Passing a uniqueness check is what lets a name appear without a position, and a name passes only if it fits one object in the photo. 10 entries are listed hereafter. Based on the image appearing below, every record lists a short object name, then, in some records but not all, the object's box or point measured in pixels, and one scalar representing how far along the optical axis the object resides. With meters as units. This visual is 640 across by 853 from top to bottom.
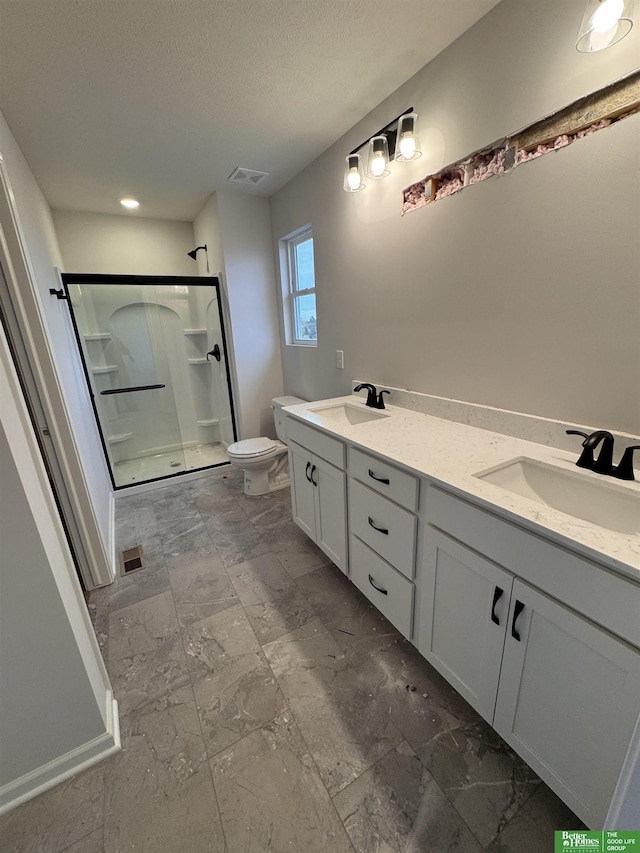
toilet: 2.63
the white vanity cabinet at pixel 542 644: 0.73
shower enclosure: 3.01
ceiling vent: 2.40
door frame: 1.43
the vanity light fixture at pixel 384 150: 1.50
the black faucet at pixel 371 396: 1.96
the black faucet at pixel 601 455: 1.03
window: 2.76
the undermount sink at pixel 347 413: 1.96
